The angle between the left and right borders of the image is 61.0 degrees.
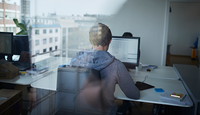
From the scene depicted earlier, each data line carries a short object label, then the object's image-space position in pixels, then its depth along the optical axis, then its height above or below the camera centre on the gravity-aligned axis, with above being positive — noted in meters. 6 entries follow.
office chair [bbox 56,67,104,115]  1.02 -0.31
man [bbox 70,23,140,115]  1.08 -0.15
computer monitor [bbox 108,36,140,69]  1.77 -0.06
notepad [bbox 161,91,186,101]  1.26 -0.40
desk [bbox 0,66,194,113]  1.12 -0.37
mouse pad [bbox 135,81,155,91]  1.50 -0.39
